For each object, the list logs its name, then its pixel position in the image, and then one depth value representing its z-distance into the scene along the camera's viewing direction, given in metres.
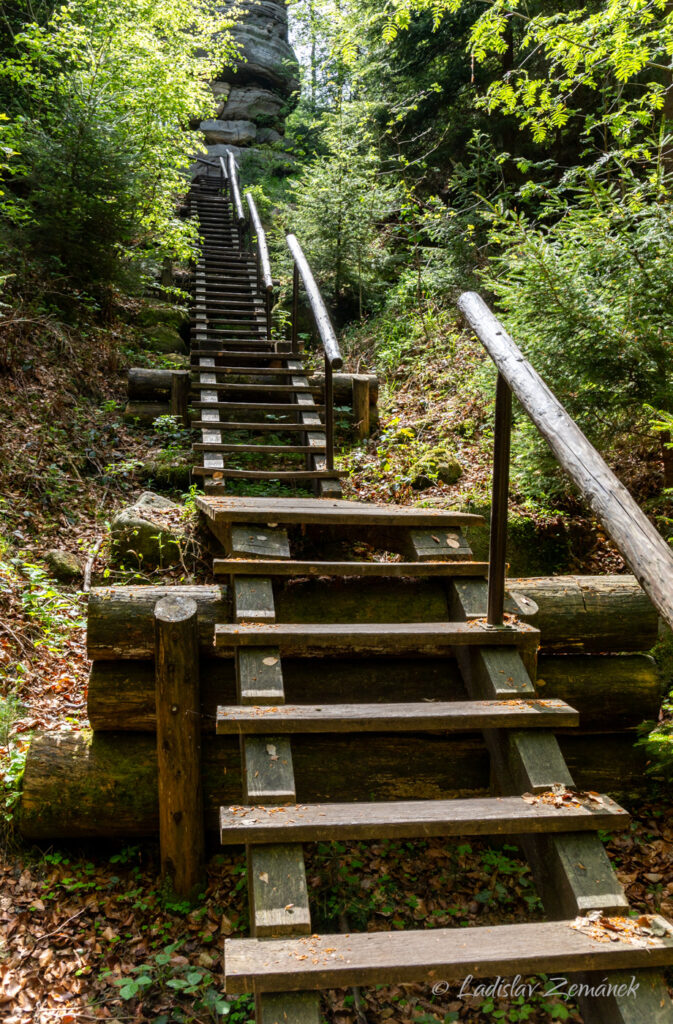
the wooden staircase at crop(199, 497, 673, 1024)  1.67
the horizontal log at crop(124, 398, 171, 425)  6.85
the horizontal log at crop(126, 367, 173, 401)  6.87
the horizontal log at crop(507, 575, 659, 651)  3.08
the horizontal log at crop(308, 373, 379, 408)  6.52
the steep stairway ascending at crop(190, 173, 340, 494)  5.04
